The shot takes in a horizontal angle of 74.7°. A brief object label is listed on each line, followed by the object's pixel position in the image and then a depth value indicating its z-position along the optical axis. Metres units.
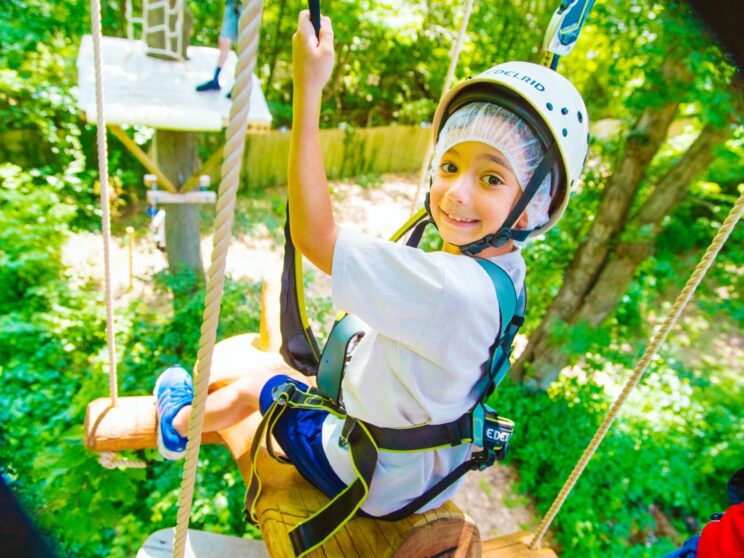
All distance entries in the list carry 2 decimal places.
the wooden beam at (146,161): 3.80
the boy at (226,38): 3.76
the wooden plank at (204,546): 1.50
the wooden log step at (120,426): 1.58
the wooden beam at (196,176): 4.28
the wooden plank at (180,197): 4.42
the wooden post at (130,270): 5.34
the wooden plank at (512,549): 1.57
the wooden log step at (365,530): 1.23
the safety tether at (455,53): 1.60
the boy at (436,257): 0.85
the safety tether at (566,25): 1.33
